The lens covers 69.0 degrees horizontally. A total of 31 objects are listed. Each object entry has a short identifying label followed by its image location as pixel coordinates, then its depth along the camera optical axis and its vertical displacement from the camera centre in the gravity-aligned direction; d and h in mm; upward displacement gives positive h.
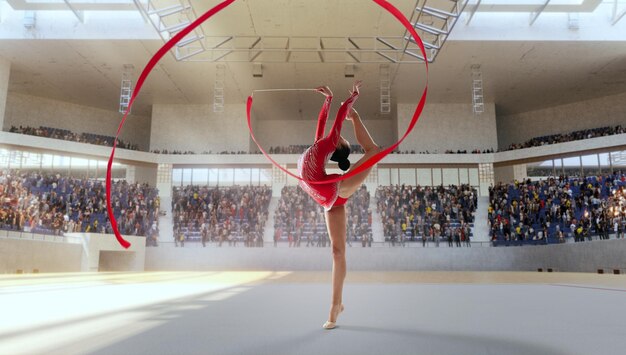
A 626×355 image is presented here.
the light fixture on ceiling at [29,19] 19469 +9133
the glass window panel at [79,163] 28781 +4494
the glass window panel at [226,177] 29766 +3726
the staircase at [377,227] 21891 +357
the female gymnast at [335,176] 3477 +434
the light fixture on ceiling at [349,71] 21814 +7801
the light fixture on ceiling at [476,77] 20058 +7947
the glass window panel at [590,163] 26594 +4105
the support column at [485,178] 27594 +3387
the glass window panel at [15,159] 25017 +4153
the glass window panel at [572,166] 26750 +3974
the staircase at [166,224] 22531 +535
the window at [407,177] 29797 +3728
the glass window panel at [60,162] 27750 +4460
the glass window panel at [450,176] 30141 +3832
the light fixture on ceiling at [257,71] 21547 +7718
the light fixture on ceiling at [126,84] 21092 +7607
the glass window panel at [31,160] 25884 +4243
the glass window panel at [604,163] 26219 +4060
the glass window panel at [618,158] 25281 +4207
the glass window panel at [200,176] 29250 +3712
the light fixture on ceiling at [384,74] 22605 +8220
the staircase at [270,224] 22438 +530
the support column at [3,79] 21391 +7448
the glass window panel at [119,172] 30508 +4213
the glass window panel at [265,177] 28938 +3641
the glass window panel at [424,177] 30125 +3760
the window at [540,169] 28453 +4085
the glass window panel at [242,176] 29562 +3749
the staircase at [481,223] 21791 +552
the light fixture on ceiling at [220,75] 21603 +8288
